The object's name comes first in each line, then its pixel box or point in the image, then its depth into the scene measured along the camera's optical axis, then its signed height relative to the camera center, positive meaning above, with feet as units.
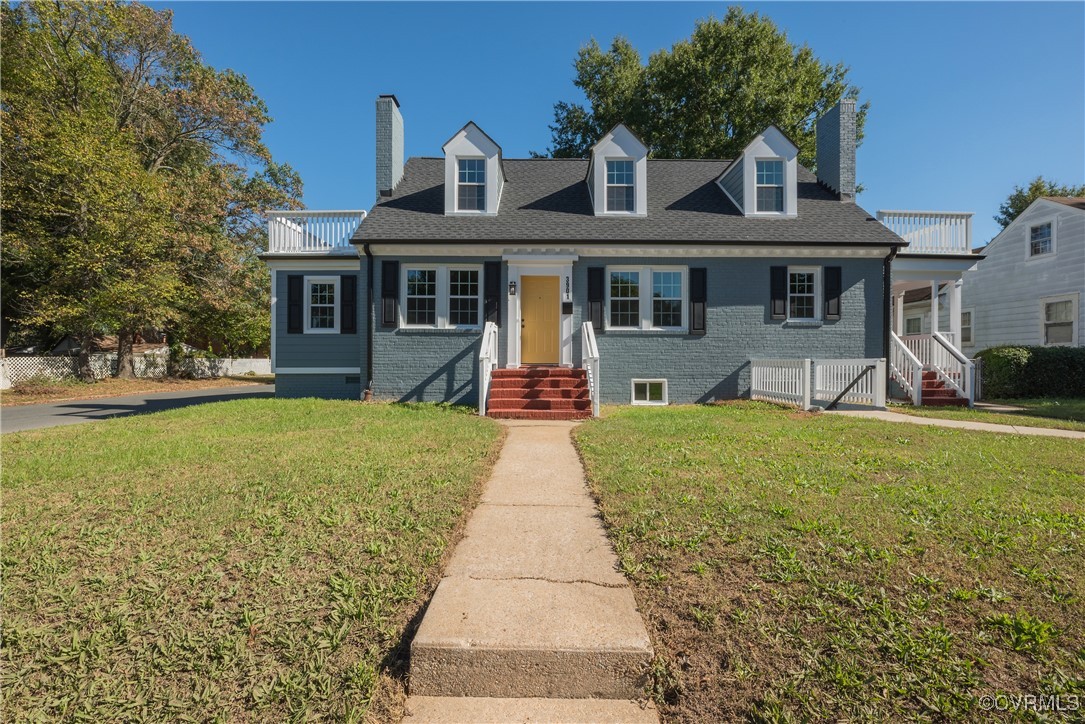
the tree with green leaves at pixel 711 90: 69.05 +43.84
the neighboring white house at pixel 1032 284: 48.73 +9.55
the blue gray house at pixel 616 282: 36.22 +6.43
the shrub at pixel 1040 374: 43.75 -0.79
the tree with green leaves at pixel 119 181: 54.54 +22.87
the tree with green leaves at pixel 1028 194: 101.86 +39.31
